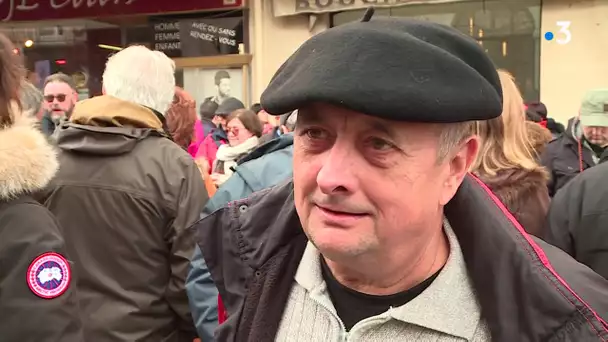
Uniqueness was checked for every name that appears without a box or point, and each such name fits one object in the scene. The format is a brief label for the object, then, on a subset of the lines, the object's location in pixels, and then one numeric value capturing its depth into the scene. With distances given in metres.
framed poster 9.87
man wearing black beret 1.17
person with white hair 2.50
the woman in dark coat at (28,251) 1.62
